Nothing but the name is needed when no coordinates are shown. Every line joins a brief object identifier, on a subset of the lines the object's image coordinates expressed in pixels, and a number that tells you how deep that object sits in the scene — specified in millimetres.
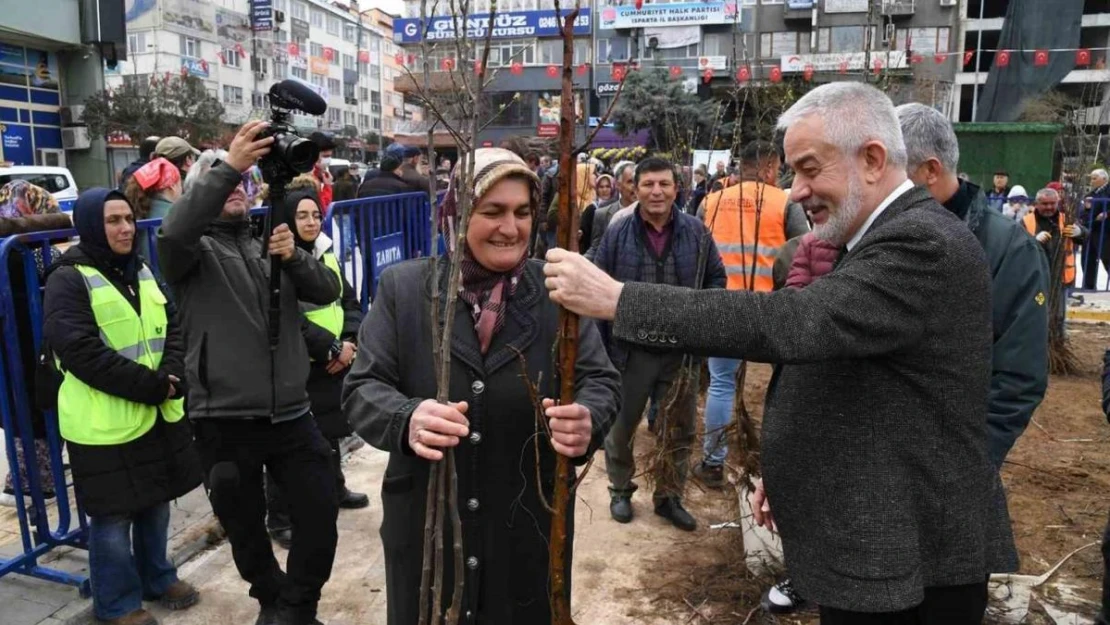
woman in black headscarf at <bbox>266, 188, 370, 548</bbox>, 3662
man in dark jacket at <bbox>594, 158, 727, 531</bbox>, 4160
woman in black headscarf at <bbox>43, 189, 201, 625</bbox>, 2908
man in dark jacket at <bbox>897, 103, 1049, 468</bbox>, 2197
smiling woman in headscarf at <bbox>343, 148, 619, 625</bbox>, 1907
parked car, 13828
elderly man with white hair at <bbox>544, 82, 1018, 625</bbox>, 1423
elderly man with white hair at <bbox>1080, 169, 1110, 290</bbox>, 10078
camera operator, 2904
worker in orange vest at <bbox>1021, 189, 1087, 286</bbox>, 7703
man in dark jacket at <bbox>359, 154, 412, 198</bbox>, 7414
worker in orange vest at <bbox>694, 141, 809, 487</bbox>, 4469
